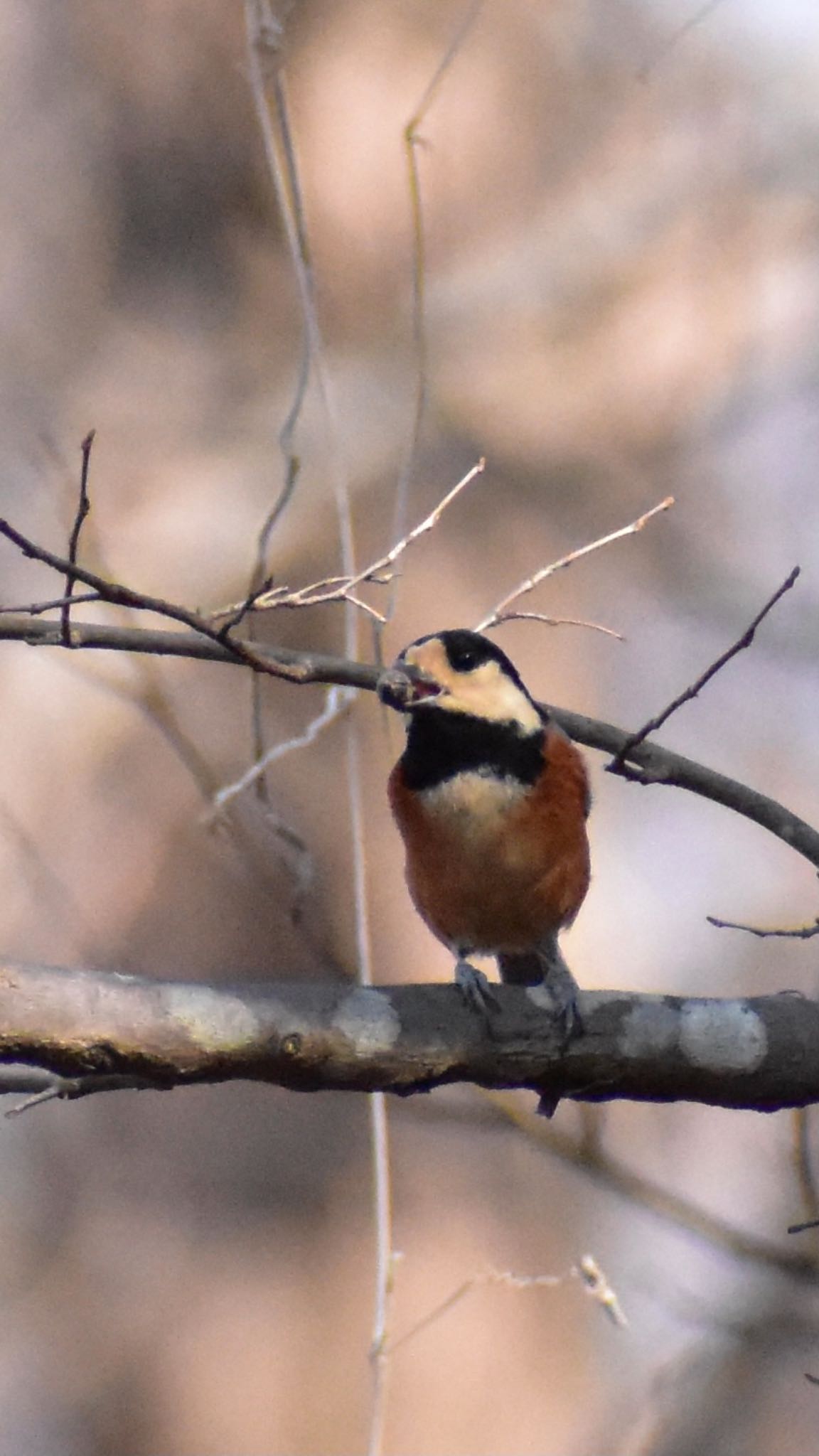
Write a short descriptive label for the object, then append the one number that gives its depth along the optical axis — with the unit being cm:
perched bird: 555
